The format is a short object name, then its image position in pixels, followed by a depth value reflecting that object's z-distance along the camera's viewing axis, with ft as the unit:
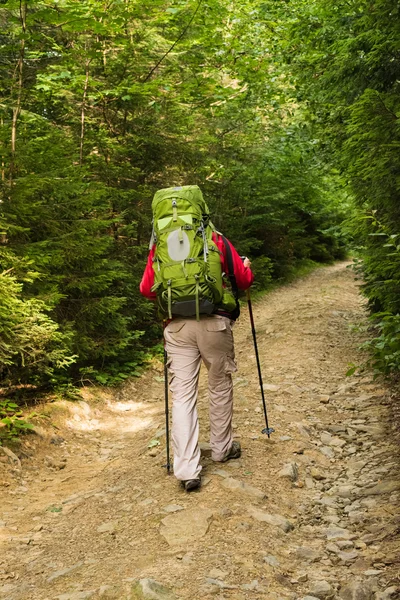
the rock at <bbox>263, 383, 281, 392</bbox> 23.26
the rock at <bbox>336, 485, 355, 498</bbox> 14.49
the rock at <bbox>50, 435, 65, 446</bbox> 20.44
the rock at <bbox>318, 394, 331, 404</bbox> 22.04
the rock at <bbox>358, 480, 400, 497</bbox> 13.97
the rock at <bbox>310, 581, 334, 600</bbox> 9.92
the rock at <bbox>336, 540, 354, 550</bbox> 11.78
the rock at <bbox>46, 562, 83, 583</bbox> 11.16
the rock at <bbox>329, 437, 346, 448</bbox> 18.01
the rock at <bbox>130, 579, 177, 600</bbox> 9.34
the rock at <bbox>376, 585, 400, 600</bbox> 9.55
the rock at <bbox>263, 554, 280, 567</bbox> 10.87
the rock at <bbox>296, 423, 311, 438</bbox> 18.40
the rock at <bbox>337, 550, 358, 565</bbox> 11.25
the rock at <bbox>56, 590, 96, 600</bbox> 9.87
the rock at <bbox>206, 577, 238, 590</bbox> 9.86
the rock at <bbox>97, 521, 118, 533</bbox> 13.16
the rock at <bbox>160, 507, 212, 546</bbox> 11.83
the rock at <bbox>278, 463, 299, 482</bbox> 15.19
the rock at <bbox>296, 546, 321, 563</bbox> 11.37
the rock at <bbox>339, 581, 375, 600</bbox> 9.72
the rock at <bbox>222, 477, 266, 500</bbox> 13.75
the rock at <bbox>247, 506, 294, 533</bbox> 12.54
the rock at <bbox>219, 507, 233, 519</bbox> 12.57
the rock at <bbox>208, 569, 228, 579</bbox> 10.19
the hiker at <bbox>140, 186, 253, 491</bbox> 13.66
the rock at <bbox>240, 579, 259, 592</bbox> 9.90
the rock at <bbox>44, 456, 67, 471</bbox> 19.07
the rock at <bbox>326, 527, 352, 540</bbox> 12.30
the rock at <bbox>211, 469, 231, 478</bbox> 14.66
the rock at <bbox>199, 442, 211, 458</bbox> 16.37
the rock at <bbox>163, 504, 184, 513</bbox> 13.21
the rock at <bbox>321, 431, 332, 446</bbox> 18.23
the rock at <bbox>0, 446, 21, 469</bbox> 17.98
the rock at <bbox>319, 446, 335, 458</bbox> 17.24
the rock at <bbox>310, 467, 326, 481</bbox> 15.61
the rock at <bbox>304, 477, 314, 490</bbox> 15.03
